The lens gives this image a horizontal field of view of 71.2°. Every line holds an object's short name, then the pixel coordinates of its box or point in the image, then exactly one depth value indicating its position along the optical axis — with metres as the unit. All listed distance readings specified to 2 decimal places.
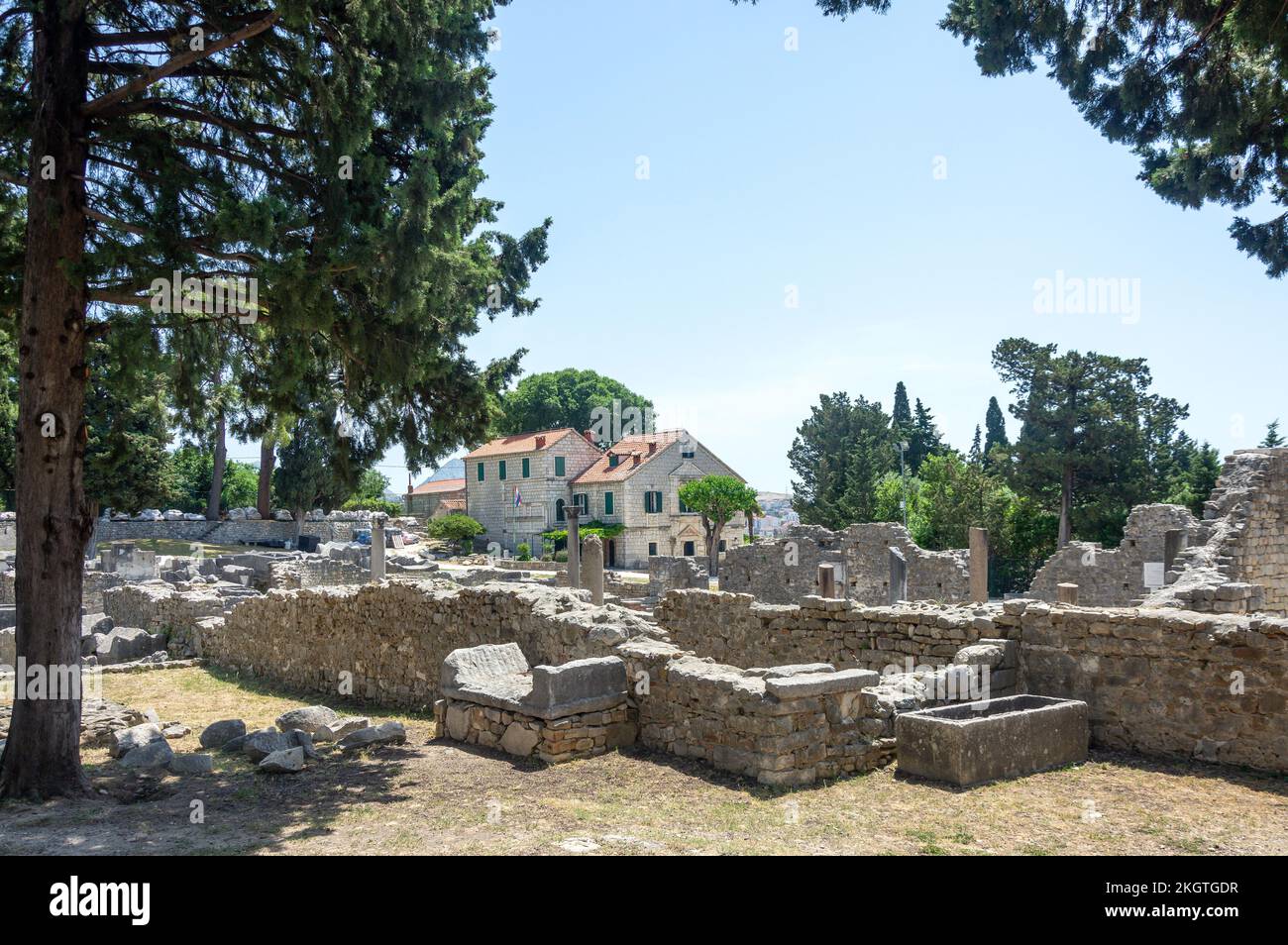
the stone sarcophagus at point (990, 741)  7.12
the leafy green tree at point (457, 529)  52.91
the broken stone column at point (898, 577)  19.83
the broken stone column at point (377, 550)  23.08
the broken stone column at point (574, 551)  21.72
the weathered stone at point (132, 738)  9.65
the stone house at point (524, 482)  56.25
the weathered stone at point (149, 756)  8.89
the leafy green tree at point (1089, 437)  34.38
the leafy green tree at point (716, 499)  49.31
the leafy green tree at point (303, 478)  53.44
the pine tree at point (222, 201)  7.79
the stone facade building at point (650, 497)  53.81
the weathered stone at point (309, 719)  10.19
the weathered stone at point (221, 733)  10.33
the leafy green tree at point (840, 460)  47.38
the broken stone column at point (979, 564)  18.20
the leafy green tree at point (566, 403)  71.25
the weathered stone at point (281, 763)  8.43
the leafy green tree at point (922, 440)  64.88
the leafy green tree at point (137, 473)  39.44
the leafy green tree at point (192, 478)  57.74
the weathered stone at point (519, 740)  8.53
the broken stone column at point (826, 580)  17.03
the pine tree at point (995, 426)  69.12
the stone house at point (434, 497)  78.06
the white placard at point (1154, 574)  19.67
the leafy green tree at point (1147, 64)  10.71
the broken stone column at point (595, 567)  18.70
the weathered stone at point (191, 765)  8.68
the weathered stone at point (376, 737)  9.51
